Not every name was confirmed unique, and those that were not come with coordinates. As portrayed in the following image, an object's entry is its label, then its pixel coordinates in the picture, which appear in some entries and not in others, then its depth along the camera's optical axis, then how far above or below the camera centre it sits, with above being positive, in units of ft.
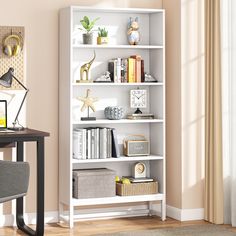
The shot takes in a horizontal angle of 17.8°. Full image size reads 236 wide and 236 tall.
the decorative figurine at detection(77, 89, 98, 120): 21.61 +0.67
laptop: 20.89 +0.35
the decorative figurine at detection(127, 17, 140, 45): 22.00 +2.70
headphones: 20.89 +2.23
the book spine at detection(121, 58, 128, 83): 21.83 +1.60
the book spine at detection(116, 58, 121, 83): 21.71 +1.61
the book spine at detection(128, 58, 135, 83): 21.86 +1.63
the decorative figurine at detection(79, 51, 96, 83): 21.50 +1.61
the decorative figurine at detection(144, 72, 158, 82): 22.21 +1.42
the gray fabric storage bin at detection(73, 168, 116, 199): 21.13 -1.62
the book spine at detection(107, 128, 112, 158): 21.65 -0.45
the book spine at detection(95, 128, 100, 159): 21.46 -0.48
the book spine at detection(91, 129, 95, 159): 21.41 -0.49
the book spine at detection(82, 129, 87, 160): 21.29 -0.50
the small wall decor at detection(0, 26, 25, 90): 20.94 +2.12
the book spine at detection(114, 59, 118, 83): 21.67 +1.49
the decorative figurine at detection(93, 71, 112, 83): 21.62 +1.36
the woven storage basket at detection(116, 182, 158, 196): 21.74 -1.82
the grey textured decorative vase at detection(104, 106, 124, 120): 21.68 +0.38
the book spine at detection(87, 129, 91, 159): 21.37 -0.53
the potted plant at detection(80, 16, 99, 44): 21.28 +2.76
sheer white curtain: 20.80 +0.62
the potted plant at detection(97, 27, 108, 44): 21.53 +2.56
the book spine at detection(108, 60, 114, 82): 21.86 +1.70
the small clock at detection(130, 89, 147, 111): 22.31 +0.84
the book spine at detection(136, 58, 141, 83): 21.98 +1.61
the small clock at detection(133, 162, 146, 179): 22.49 -1.31
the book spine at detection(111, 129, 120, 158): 21.67 -0.50
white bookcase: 21.02 +0.99
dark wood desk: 18.68 -0.66
